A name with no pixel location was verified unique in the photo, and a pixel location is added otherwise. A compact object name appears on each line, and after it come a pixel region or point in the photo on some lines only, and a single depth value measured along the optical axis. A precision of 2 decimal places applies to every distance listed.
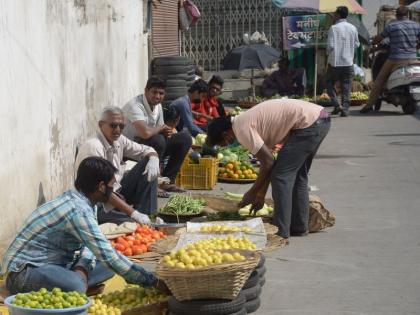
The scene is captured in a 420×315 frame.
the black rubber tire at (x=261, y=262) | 6.21
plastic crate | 10.77
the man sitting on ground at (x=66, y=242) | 5.67
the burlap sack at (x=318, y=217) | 8.30
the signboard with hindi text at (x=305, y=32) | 20.42
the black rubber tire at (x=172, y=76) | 15.46
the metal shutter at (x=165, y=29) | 17.06
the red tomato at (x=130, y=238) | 7.52
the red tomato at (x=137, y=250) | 7.41
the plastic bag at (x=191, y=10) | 19.72
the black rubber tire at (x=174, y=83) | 15.43
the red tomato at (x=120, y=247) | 7.32
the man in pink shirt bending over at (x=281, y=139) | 7.59
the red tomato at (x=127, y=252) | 7.34
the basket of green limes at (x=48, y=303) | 5.18
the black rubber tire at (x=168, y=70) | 15.51
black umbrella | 19.62
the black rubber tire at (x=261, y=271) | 6.19
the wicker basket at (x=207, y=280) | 5.50
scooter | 17.20
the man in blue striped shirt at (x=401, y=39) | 17.27
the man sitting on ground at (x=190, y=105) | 11.88
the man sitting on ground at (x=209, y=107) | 12.86
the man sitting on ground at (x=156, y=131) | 9.88
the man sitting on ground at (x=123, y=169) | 8.01
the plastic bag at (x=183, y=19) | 19.50
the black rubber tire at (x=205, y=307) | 5.58
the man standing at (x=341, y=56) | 17.70
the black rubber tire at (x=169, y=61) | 15.56
